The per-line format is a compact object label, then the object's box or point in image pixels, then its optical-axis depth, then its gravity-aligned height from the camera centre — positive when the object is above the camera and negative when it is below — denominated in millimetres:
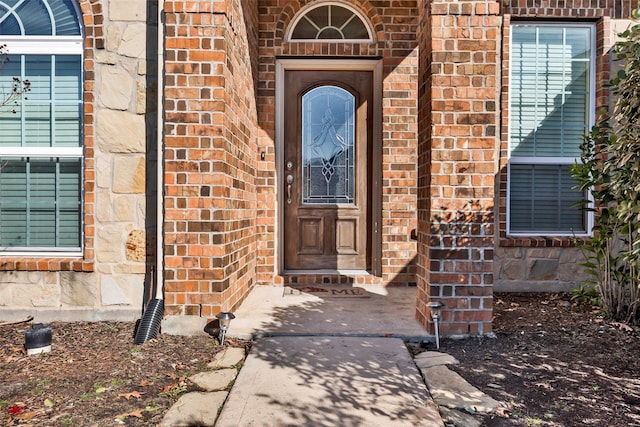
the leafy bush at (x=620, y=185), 2875 +182
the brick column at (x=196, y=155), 2934 +362
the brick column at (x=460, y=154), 2857 +368
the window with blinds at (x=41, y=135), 3389 +570
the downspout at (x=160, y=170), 3037 +269
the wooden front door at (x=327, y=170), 4527 +414
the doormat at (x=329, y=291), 3959 -770
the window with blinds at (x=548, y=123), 4418 +892
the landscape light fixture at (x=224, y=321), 2799 -721
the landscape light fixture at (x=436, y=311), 2773 -660
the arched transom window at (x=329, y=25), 4445 +1882
